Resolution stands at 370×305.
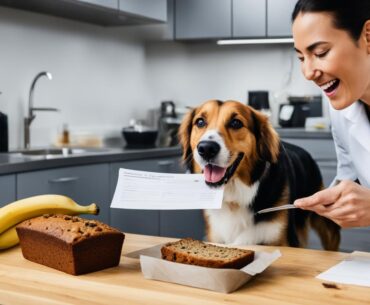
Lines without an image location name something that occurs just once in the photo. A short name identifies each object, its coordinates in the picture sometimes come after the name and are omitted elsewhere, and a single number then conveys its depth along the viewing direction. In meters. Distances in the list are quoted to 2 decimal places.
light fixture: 3.88
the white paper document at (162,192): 1.27
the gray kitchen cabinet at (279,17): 3.75
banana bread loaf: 1.13
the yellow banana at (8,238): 1.33
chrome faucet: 3.14
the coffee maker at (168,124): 3.91
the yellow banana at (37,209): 1.34
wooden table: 0.95
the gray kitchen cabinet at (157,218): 3.01
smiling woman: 1.30
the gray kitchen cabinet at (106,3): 3.06
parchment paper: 0.99
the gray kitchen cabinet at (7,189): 2.34
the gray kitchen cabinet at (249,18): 3.82
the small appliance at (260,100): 4.18
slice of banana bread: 1.05
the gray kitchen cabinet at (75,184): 2.48
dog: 1.55
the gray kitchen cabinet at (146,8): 3.37
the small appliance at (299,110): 4.05
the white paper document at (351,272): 1.05
